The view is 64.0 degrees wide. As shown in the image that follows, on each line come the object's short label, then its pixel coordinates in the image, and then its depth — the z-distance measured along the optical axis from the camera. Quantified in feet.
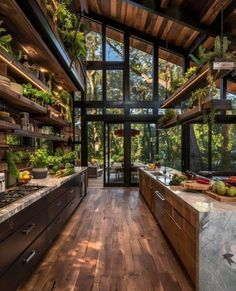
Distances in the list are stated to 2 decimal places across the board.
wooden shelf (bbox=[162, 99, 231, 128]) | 6.98
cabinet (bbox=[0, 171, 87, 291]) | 4.85
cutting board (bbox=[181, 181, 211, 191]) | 7.03
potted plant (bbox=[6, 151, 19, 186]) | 7.96
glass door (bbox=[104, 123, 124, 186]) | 21.48
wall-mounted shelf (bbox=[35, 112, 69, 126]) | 11.12
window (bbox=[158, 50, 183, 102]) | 21.65
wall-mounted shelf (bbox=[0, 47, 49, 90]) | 6.82
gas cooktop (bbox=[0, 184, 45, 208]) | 5.67
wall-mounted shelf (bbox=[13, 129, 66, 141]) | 8.22
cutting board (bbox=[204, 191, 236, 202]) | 5.79
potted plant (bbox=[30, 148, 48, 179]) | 10.19
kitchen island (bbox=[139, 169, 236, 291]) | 5.14
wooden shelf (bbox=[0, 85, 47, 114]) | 6.81
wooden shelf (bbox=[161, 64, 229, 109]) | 7.36
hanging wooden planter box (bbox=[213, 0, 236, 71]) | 6.48
